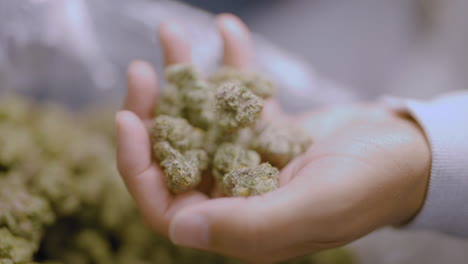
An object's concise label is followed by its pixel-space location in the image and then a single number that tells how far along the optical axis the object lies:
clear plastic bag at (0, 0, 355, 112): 0.46
